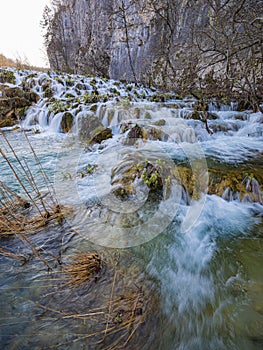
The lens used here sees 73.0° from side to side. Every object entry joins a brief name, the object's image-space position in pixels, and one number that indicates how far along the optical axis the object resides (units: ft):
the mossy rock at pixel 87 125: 25.75
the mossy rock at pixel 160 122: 22.41
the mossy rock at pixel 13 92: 36.62
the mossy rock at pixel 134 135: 18.93
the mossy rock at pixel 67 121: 27.78
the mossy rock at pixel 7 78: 41.60
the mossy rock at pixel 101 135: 22.41
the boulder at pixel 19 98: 34.34
